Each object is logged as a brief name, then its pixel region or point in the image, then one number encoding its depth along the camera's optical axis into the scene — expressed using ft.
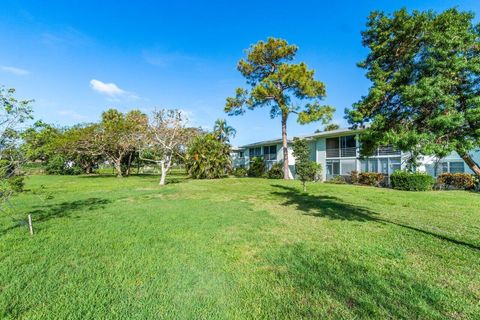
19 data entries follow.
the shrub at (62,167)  128.16
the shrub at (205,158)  92.43
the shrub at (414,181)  56.08
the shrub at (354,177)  74.04
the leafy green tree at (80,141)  93.66
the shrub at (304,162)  84.02
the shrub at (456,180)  55.77
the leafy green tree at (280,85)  83.56
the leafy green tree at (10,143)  17.37
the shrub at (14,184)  18.16
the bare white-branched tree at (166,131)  72.08
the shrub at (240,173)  111.24
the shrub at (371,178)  68.03
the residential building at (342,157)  64.69
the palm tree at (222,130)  117.70
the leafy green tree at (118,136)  89.56
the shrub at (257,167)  107.04
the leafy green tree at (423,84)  15.49
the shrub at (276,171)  95.07
